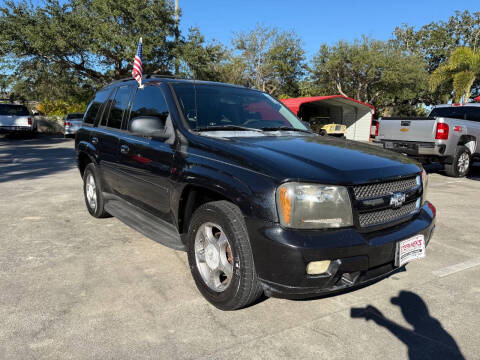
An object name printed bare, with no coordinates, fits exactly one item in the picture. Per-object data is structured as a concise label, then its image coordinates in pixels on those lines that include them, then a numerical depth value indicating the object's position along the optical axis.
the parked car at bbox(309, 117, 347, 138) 25.98
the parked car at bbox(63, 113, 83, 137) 21.16
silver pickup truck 8.75
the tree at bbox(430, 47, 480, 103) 19.45
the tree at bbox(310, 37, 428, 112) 33.12
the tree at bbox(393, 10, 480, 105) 41.41
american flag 4.60
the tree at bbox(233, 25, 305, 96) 39.59
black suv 2.24
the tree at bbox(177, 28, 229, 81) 24.31
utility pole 23.94
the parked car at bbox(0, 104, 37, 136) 18.50
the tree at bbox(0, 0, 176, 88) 20.91
